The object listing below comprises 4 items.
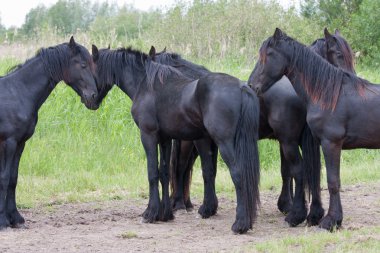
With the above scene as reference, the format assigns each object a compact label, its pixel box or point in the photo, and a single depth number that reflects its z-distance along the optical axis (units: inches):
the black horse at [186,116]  587.0
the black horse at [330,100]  572.9
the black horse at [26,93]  607.9
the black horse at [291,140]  616.5
